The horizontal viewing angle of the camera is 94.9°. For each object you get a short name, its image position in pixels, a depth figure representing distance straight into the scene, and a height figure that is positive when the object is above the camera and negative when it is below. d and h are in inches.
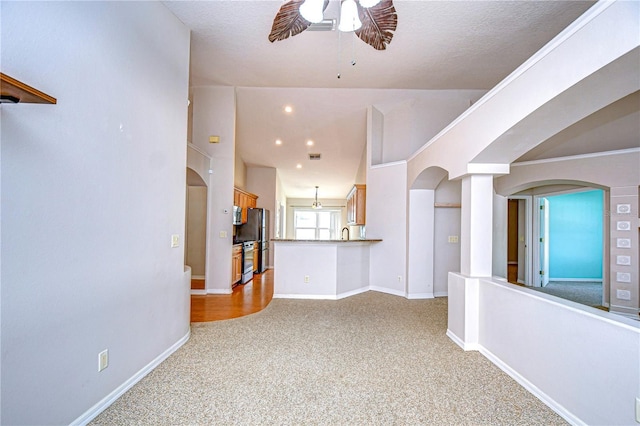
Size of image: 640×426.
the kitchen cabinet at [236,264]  223.9 -39.6
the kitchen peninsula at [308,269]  197.2 -36.2
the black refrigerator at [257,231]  273.6 -16.6
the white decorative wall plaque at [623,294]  178.5 -45.6
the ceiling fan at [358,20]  87.4 +62.6
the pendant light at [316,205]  425.6 +15.0
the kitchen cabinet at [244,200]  249.3 +13.5
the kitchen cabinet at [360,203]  262.2 +11.7
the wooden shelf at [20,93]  46.9 +20.3
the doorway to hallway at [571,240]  284.7 -20.5
